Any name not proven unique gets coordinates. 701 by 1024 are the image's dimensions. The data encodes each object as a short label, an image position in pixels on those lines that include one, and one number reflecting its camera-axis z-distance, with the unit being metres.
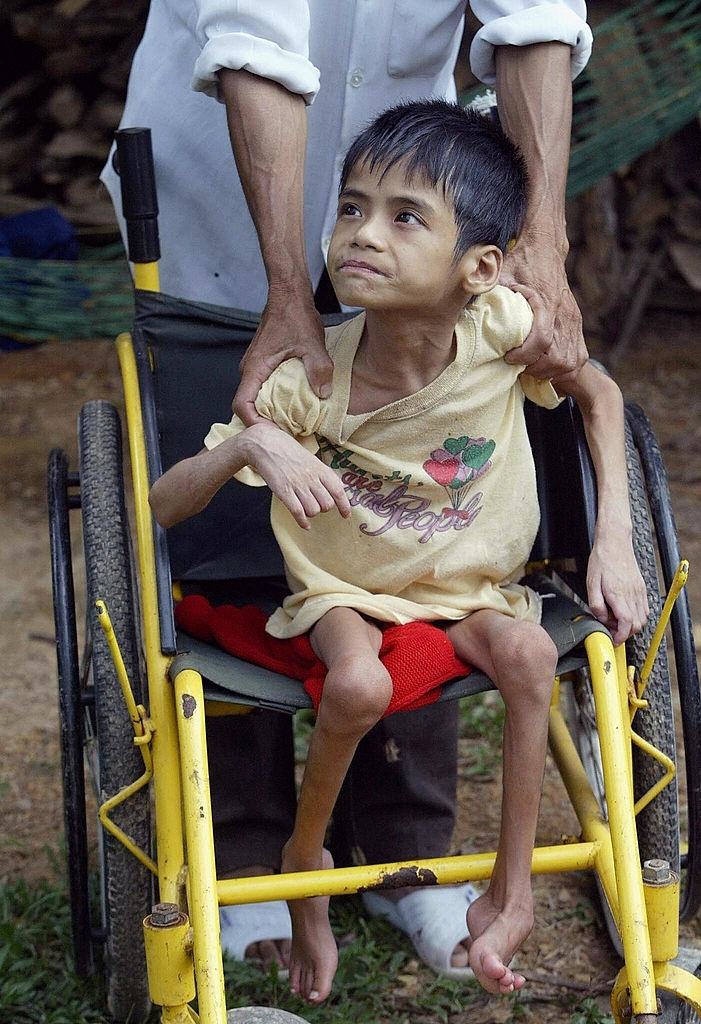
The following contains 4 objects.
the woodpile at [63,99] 5.71
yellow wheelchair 1.76
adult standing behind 2.02
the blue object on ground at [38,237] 5.16
